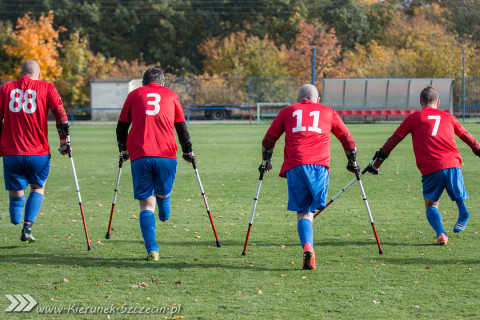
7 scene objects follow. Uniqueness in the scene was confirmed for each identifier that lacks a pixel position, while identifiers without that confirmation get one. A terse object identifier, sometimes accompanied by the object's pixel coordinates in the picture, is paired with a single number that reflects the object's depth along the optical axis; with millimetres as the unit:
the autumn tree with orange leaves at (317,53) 102312
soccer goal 76750
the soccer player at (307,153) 12172
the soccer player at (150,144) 12617
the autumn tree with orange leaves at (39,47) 94000
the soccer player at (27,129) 14047
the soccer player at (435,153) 13687
